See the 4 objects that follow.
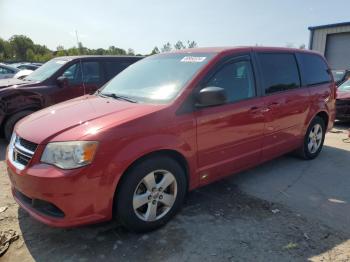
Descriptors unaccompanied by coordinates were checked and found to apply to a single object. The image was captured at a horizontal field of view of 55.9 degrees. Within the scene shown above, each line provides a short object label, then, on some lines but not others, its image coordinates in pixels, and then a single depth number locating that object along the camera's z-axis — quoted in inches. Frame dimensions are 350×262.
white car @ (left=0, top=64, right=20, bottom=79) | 546.6
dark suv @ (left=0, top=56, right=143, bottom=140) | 246.8
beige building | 740.0
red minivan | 108.1
